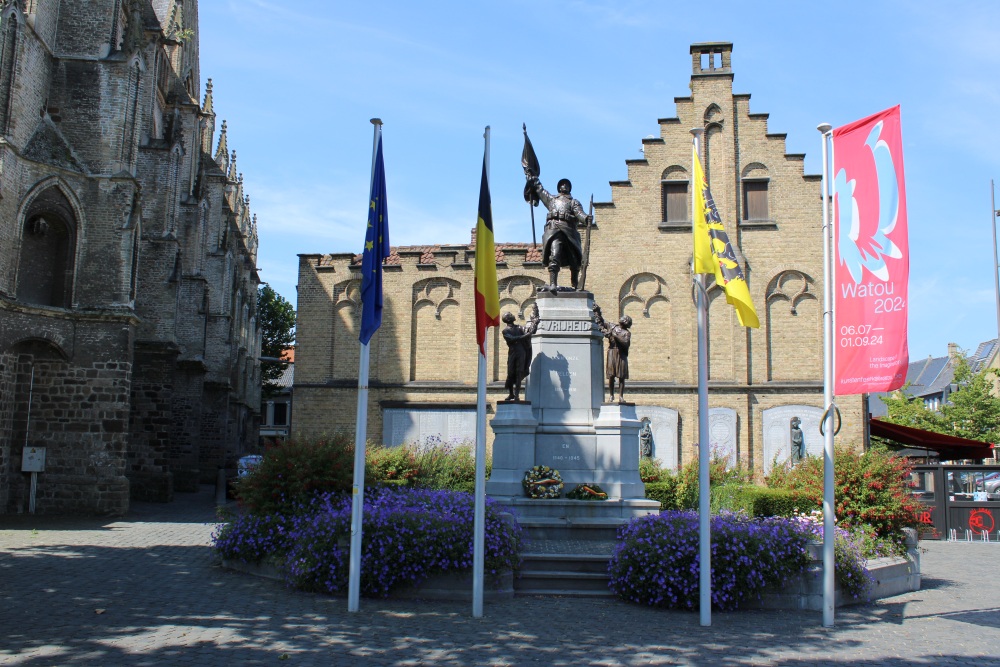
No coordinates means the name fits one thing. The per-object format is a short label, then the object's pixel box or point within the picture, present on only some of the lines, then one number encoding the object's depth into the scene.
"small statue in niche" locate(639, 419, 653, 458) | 28.66
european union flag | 9.96
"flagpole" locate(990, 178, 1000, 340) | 33.88
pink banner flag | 8.81
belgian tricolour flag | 9.57
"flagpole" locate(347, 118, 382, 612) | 9.14
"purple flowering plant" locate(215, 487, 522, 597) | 9.82
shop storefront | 22.48
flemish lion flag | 9.31
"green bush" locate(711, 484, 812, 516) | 13.49
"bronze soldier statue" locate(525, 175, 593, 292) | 14.39
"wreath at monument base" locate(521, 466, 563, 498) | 12.66
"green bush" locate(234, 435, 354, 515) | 12.38
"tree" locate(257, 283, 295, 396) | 63.59
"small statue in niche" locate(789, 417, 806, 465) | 27.72
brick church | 20.06
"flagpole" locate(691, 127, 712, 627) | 8.89
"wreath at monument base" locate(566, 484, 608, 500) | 12.65
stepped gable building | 29.62
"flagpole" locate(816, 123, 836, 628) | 8.97
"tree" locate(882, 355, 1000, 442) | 41.06
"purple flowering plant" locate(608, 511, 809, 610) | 9.58
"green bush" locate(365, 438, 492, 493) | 17.09
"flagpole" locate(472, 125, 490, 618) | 8.92
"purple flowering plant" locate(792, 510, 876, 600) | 10.27
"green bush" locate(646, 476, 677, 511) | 16.09
